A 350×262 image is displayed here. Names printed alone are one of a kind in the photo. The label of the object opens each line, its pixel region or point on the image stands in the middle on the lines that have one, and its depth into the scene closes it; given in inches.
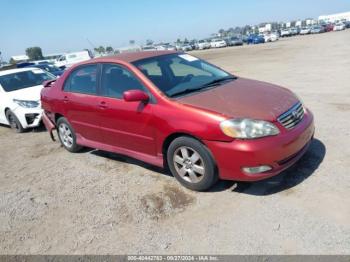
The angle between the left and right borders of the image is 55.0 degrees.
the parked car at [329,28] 2566.4
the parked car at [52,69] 678.9
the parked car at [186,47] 2625.5
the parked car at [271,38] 2230.6
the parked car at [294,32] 2691.9
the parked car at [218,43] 2428.6
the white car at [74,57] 1289.4
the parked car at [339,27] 2476.6
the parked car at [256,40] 2265.0
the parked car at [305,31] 2576.3
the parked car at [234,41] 2346.2
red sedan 144.8
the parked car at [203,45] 2506.2
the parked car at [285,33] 2667.3
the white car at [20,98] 315.0
